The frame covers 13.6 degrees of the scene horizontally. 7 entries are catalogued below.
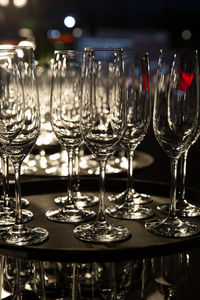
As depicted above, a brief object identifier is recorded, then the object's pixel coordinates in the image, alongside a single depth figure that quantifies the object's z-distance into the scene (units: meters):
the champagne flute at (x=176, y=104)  0.99
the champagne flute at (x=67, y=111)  1.06
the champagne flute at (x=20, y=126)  0.93
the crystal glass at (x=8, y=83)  0.93
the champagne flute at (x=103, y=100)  0.96
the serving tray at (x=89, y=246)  0.91
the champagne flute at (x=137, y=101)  1.12
